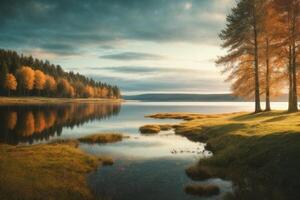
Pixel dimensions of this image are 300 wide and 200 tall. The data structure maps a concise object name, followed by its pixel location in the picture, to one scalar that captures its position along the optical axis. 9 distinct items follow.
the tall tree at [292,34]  37.03
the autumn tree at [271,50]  38.50
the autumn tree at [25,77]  132.88
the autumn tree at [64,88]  169.48
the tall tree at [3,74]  123.27
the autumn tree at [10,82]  123.12
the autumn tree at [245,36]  44.06
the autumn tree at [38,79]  142.12
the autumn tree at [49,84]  153.62
